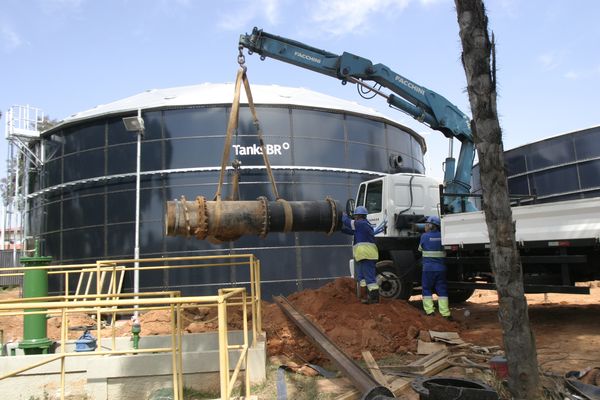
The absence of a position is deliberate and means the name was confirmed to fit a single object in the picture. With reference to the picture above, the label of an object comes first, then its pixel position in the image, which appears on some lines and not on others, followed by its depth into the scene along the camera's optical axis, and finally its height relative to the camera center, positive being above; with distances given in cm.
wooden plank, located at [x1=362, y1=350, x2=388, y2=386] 589 -165
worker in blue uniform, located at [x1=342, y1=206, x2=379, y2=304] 934 -23
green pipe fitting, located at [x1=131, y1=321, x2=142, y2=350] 838 -131
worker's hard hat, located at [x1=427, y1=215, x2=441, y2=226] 998 +41
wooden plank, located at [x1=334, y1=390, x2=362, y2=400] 545 -171
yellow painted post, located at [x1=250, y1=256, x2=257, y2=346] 732 -77
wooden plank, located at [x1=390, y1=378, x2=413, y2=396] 568 -173
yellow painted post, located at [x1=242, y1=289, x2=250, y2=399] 584 -115
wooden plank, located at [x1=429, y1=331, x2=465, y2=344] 757 -157
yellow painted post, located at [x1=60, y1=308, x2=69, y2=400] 541 -94
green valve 802 -91
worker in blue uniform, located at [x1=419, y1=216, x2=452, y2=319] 931 -64
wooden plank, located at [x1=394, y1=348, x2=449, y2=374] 657 -169
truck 800 +37
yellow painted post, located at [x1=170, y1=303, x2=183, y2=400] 539 -117
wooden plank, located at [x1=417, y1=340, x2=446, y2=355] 739 -165
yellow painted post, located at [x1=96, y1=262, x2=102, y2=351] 668 -52
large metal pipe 582 +42
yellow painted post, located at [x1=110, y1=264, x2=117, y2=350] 859 -35
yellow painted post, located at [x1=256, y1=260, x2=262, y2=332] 780 -87
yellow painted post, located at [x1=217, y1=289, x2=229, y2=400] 421 -89
